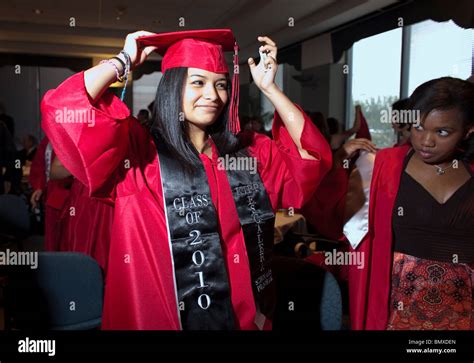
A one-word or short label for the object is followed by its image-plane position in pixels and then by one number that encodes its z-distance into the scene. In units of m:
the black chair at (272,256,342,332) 1.22
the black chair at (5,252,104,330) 1.43
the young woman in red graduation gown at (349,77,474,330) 1.10
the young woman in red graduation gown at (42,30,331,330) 0.93
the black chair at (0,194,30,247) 2.68
